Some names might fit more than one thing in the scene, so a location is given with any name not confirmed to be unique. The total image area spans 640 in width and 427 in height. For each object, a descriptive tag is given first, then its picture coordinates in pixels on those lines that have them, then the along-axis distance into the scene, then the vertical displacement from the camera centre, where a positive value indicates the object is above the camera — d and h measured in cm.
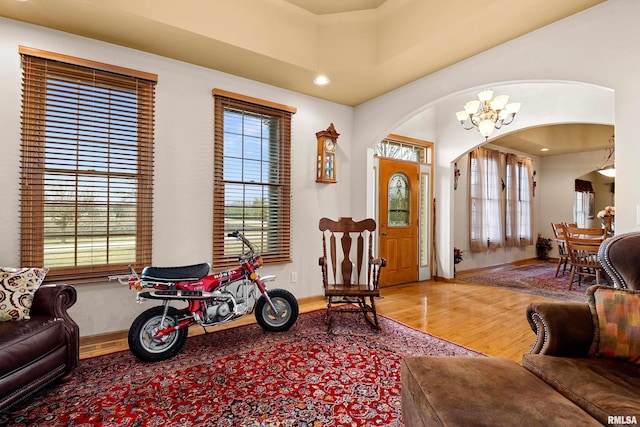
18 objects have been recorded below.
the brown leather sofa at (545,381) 104 -68
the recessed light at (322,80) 337 +158
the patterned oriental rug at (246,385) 169 -112
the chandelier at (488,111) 367 +136
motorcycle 235 -77
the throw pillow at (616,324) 141 -52
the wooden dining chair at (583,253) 447 -57
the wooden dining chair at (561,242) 513 -43
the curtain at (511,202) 694 +35
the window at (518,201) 698 +38
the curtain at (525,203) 742 +36
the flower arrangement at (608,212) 501 +8
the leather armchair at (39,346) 164 -77
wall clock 386 +82
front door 480 -4
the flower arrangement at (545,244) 789 -71
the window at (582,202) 810 +41
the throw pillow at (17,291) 192 -47
